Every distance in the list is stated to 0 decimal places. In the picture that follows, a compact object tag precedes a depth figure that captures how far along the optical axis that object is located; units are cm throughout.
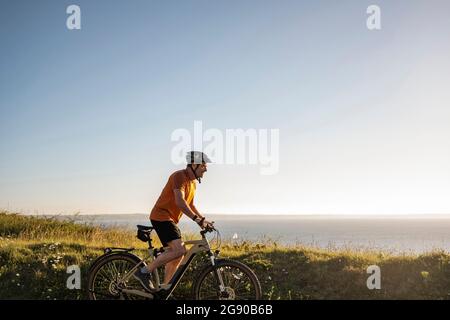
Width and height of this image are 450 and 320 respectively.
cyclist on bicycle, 801
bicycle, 777
